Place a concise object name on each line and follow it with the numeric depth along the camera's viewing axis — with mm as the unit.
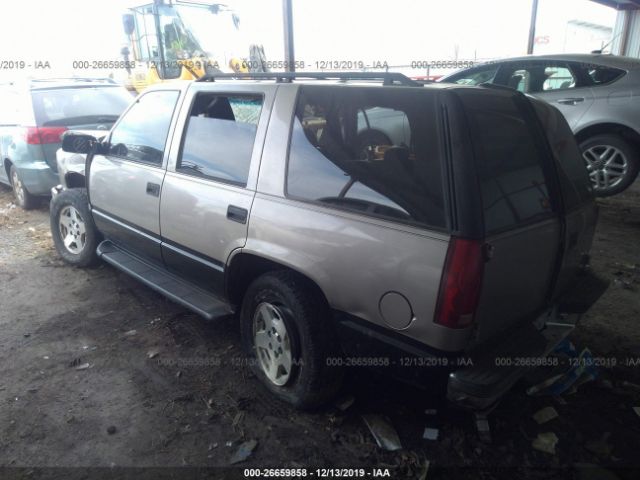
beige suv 2023
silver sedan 6027
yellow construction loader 11078
